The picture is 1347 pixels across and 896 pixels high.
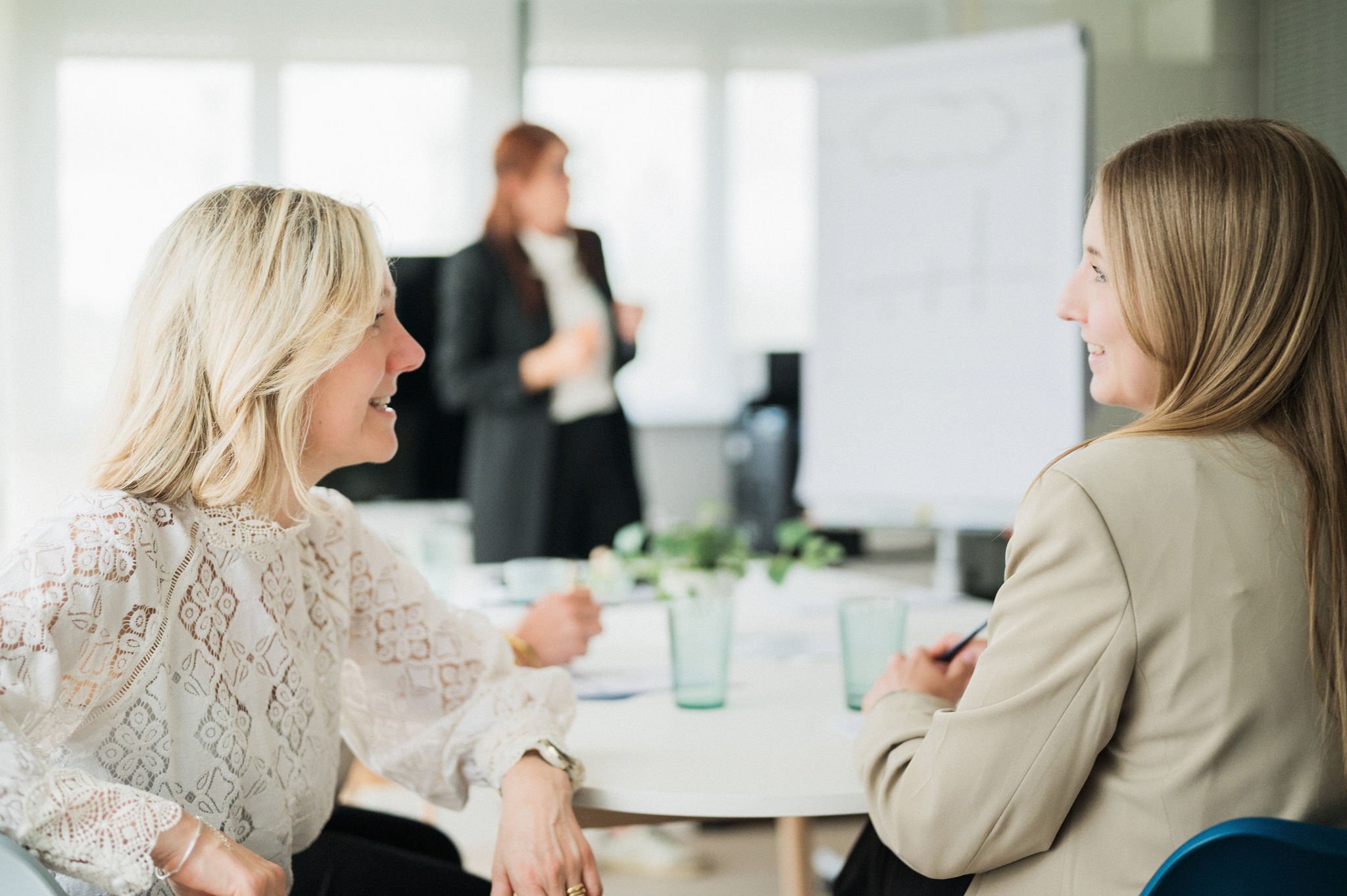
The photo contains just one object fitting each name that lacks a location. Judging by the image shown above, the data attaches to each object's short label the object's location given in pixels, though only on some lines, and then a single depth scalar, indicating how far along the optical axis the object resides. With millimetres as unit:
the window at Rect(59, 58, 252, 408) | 4914
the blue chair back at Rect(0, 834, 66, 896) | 743
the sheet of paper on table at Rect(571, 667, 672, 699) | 1403
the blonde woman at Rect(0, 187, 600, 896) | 867
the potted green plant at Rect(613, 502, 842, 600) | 1771
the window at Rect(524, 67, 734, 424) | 5629
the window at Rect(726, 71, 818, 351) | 5754
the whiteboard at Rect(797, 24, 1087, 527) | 2750
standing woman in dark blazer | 2900
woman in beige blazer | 850
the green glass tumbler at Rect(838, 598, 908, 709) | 1292
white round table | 1045
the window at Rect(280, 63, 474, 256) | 5195
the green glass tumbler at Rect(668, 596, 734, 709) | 1289
